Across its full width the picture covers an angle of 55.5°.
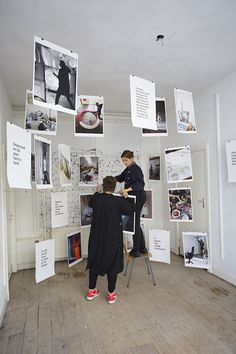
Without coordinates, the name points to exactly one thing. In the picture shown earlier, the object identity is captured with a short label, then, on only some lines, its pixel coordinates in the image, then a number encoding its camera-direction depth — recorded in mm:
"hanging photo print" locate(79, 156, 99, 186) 3768
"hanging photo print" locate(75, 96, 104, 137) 2355
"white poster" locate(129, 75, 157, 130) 1833
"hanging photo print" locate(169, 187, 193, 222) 3197
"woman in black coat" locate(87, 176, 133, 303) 2479
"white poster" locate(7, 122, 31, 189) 1465
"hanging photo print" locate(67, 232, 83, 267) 3607
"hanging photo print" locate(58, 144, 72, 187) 2990
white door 3480
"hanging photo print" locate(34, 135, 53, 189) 2268
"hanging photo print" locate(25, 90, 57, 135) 2262
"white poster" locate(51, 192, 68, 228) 3084
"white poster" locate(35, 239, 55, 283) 2734
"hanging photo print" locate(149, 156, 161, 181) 4426
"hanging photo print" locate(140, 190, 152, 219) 3775
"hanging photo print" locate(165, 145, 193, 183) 2980
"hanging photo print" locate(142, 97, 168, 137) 2365
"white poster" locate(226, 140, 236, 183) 2820
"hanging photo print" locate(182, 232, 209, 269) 3324
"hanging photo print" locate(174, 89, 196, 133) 2273
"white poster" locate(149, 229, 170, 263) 3373
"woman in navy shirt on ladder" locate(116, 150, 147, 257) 3008
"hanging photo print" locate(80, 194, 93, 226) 3721
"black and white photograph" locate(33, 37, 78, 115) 1444
